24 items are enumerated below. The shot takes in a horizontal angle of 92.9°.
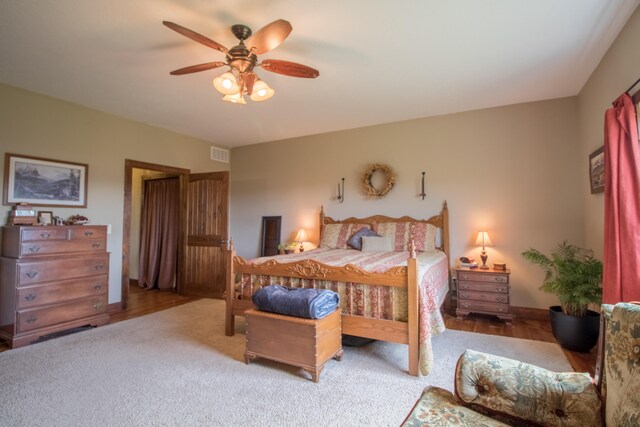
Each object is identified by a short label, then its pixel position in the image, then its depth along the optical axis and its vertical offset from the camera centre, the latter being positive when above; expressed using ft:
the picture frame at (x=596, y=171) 9.51 +1.68
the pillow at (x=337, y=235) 14.96 -0.66
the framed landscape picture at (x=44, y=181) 10.71 +1.50
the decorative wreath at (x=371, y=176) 14.97 +2.06
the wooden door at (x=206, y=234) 15.72 -0.67
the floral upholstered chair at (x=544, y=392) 3.16 -2.05
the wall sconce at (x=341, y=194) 16.34 +1.48
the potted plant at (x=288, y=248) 15.98 -1.40
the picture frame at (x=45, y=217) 11.14 +0.13
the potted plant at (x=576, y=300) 8.77 -2.29
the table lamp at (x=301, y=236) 16.44 -0.82
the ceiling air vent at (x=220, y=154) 18.85 +4.24
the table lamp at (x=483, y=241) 12.51 -0.80
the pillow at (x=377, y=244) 13.51 -1.01
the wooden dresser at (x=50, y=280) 9.64 -2.03
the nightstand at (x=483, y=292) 11.53 -2.73
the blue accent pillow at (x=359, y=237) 14.05 -0.73
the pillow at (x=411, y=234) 13.33 -0.57
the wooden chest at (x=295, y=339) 7.39 -3.01
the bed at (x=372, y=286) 7.70 -1.91
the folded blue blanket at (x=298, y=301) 7.48 -2.05
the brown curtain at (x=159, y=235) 18.15 -0.84
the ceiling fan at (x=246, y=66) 6.74 +3.85
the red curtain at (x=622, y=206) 6.74 +0.36
